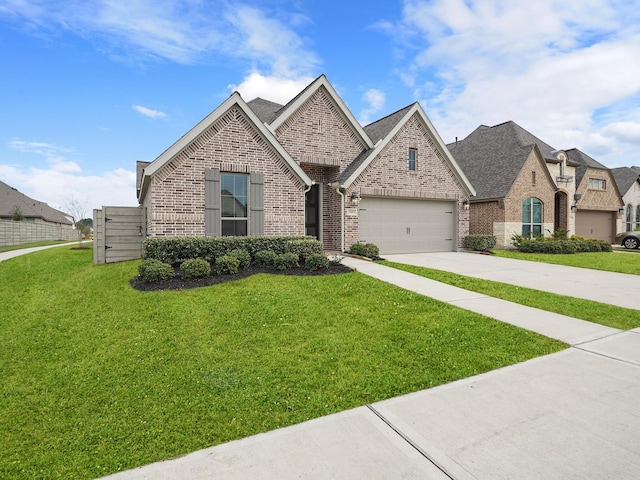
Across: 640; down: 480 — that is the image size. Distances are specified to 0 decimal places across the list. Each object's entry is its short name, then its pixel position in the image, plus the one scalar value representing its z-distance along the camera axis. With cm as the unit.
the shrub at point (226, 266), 836
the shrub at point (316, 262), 896
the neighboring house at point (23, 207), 3666
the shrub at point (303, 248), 993
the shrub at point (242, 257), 895
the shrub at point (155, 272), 756
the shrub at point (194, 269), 781
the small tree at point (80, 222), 2229
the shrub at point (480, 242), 1627
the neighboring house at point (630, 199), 2894
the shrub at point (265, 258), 929
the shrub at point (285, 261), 902
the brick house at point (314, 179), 1017
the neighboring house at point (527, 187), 1959
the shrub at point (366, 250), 1266
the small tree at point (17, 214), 3512
